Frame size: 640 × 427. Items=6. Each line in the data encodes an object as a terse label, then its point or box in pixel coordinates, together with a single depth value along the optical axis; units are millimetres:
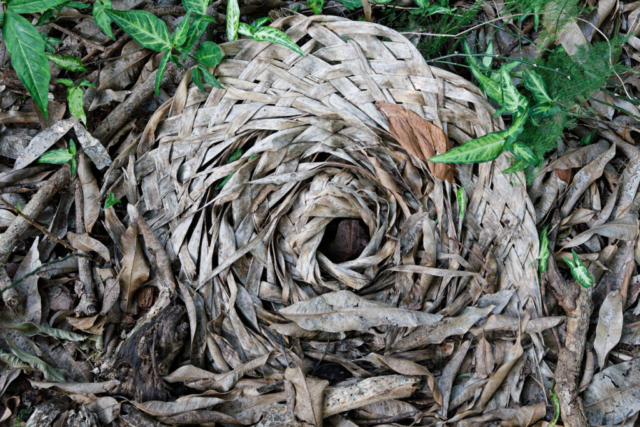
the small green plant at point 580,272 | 1077
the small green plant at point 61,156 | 1228
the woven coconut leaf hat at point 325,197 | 1150
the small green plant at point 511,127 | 1006
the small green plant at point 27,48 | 885
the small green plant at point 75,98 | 1208
